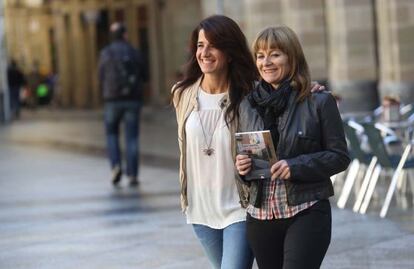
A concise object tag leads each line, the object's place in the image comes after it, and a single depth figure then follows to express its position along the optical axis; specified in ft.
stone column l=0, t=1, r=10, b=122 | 119.47
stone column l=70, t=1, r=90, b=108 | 166.91
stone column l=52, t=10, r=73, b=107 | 174.09
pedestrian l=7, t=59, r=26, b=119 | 129.80
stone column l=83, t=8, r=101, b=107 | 161.17
